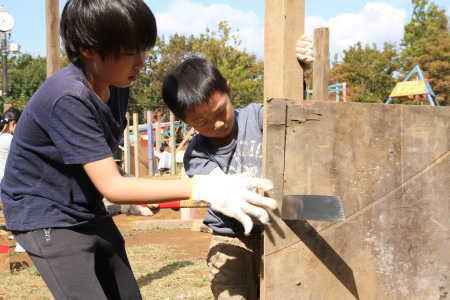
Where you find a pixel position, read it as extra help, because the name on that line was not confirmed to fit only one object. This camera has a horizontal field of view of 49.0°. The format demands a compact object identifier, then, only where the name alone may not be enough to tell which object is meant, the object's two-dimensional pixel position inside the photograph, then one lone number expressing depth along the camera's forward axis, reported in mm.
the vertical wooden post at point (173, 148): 12125
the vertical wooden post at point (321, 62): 2065
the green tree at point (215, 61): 24859
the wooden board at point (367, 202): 1671
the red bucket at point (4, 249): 4895
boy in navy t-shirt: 1410
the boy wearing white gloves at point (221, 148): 2031
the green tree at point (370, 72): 26188
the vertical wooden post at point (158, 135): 14198
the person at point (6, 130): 5637
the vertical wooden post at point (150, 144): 13398
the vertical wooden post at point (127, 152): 13055
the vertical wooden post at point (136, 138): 12258
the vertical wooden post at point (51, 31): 2984
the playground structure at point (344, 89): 16703
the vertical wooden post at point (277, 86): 1615
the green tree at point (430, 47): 22953
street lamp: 15865
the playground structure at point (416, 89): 15322
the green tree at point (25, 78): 33938
